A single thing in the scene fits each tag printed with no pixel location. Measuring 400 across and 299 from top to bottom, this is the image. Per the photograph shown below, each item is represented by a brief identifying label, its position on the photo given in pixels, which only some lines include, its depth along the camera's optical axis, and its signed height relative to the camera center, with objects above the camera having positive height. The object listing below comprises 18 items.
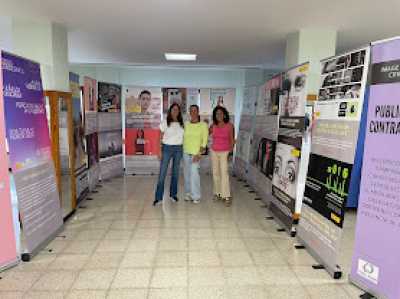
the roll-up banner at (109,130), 6.71 -0.57
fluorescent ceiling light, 6.90 +1.10
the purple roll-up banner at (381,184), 2.43 -0.59
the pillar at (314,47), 4.84 +0.93
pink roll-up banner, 2.99 -1.07
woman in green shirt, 5.22 -0.63
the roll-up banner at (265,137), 5.05 -0.53
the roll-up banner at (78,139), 4.90 -0.57
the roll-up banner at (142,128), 7.88 -0.59
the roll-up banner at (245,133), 7.02 -0.61
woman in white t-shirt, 5.23 -0.58
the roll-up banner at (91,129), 5.72 -0.47
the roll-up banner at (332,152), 2.79 -0.41
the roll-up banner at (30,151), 3.14 -0.52
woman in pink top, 5.41 -0.65
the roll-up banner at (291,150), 3.88 -0.54
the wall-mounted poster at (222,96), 8.22 +0.27
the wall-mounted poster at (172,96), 8.01 +0.23
